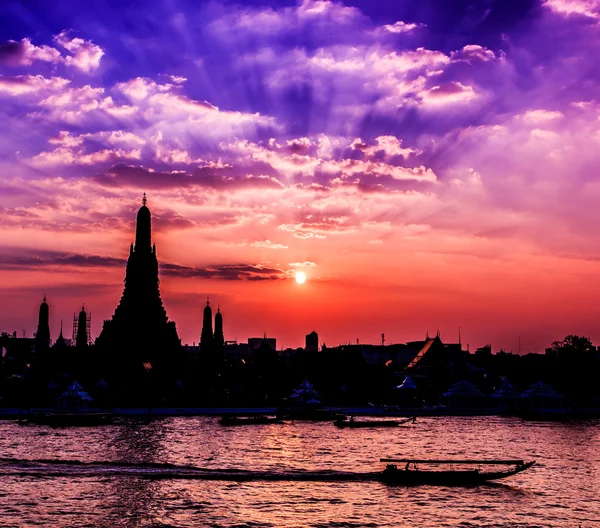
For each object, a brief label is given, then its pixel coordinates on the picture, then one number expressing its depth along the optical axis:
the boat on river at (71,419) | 102.25
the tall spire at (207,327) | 157.88
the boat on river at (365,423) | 104.25
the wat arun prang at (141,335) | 127.25
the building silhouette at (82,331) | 164.75
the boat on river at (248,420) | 103.44
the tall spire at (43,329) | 147.12
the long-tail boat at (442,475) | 56.94
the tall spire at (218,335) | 157.62
